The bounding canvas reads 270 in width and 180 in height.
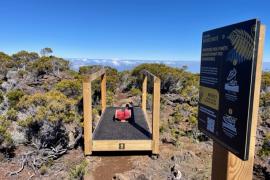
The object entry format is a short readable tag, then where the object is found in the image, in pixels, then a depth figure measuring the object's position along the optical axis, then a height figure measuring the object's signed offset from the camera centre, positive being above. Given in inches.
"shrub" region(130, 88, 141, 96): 526.9 -61.2
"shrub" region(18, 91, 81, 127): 207.2 -40.5
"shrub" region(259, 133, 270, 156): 200.7 -73.0
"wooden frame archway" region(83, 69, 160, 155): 186.2 -62.1
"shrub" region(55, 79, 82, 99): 366.9 -36.7
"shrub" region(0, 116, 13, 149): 193.4 -59.9
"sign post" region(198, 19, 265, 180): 46.0 -6.3
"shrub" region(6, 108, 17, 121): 228.1 -49.5
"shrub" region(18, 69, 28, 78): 627.5 -22.0
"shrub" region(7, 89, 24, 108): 323.3 -46.7
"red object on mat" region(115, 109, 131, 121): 264.1 -56.5
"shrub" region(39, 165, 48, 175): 174.7 -79.4
